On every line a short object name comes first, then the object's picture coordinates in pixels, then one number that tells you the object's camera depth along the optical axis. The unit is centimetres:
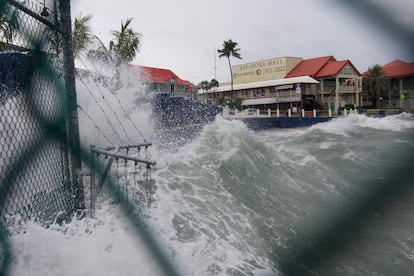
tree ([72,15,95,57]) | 920
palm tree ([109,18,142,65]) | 1329
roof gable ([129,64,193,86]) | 2535
